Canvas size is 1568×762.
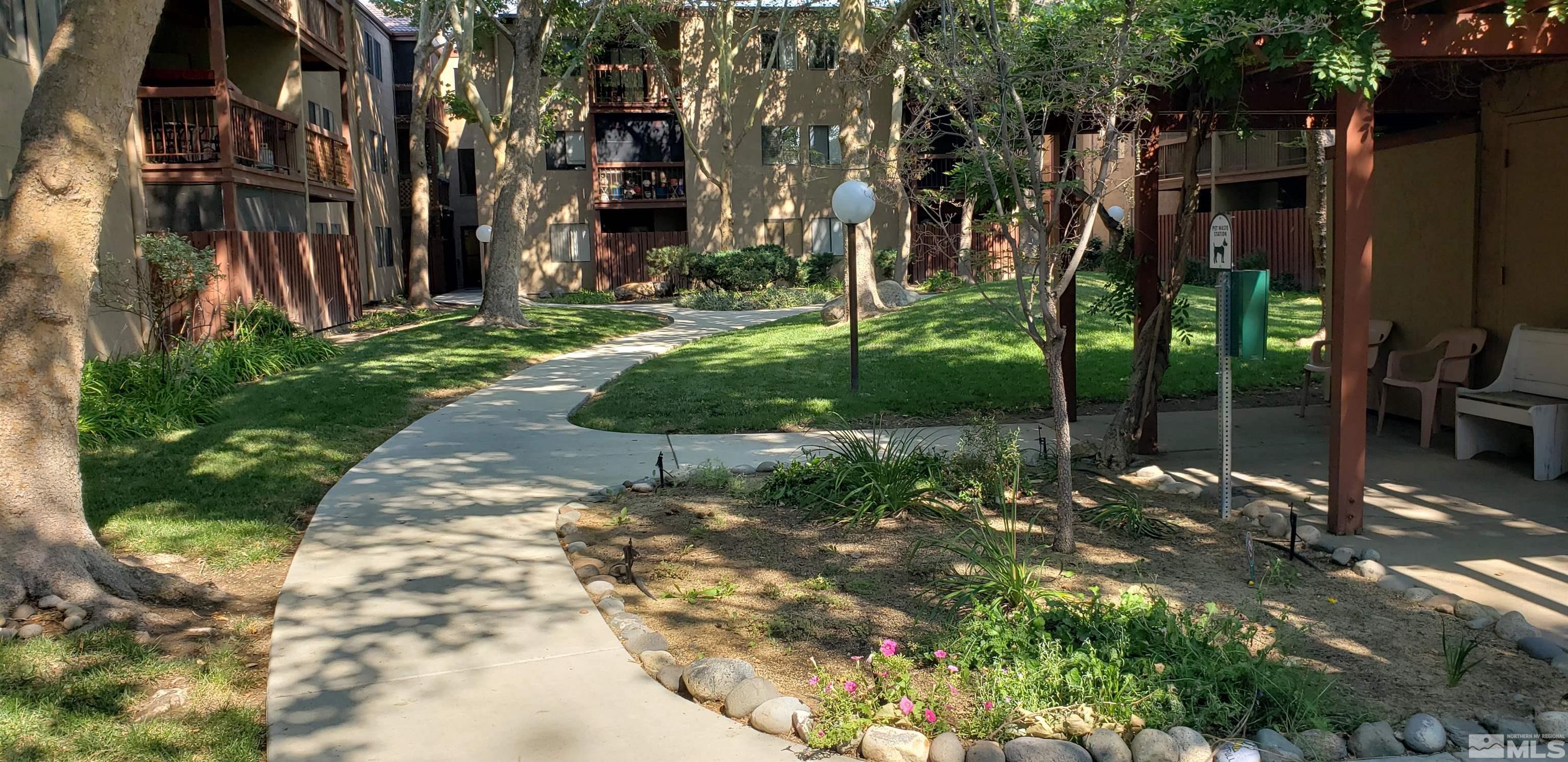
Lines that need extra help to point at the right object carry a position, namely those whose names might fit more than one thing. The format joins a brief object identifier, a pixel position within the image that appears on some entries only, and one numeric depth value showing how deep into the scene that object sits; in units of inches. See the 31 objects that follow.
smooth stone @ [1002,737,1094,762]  150.1
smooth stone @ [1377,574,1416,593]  222.8
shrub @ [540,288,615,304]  1251.2
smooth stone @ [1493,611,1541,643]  194.4
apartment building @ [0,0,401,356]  586.6
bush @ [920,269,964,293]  1192.8
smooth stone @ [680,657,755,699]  174.2
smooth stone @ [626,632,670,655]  194.4
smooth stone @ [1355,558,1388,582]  230.5
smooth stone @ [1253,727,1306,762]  150.9
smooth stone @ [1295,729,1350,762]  151.8
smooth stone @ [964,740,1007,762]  151.2
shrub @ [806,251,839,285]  1280.8
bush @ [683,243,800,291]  1194.0
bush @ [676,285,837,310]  1098.7
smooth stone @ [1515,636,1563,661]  185.2
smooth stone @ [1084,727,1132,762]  151.5
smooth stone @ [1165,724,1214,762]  151.9
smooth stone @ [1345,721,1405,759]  153.5
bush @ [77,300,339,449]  392.7
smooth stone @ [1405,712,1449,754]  153.9
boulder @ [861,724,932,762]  153.8
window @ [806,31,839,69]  1291.8
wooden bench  305.3
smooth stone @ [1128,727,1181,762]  151.8
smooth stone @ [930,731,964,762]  152.9
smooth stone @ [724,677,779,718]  168.4
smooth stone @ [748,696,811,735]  162.9
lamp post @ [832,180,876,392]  475.5
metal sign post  267.4
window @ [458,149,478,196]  1663.4
